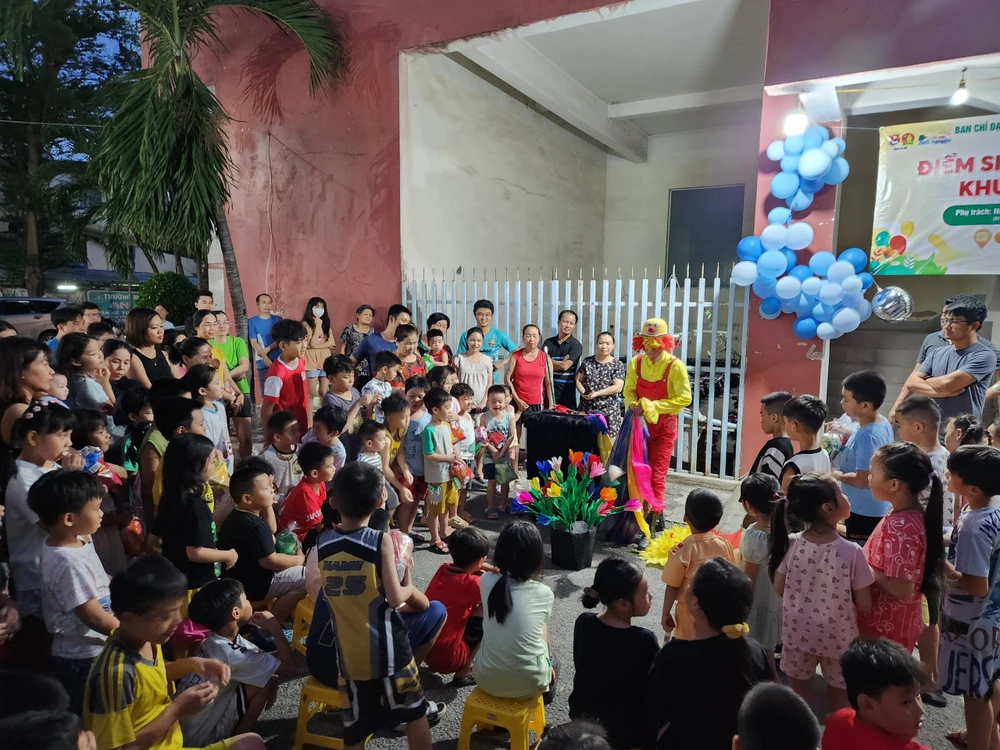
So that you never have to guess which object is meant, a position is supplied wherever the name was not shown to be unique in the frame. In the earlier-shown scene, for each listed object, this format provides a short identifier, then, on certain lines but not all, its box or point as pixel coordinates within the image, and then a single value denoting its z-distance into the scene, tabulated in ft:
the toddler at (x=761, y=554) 8.53
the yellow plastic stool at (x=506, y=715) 7.31
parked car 36.52
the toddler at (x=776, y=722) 4.63
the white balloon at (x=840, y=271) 17.29
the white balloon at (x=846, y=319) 17.34
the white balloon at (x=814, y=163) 17.53
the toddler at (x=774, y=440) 10.66
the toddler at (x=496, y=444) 16.96
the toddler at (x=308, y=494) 10.87
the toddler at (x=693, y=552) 8.35
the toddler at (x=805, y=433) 9.90
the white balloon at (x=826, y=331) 17.80
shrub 43.06
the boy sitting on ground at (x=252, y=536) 9.09
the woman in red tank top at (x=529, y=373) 18.88
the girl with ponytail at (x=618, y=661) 6.49
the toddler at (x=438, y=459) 14.40
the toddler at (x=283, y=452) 11.73
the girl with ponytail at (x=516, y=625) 7.39
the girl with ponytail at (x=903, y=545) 7.52
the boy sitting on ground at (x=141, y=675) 5.93
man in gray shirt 13.20
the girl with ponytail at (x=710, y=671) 5.79
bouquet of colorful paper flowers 13.57
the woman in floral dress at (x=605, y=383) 17.72
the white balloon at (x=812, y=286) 17.70
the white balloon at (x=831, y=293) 17.30
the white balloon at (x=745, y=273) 18.43
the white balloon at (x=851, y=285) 17.16
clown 15.33
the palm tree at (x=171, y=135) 23.31
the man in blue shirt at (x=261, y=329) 21.83
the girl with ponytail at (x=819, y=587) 7.50
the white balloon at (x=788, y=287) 17.75
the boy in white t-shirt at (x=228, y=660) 7.23
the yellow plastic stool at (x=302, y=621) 9.42
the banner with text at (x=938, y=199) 16.78
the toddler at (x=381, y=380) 15.62
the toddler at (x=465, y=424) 15.65
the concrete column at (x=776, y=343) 18.39
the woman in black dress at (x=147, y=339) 15.33
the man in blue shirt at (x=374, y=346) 19.25
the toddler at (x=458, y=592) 8.99
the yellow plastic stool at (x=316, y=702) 7.61
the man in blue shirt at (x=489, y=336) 20.42
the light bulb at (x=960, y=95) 16.28
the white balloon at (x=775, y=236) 17.97
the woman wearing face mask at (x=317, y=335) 22.31
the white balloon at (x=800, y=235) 17.97
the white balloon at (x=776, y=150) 18.35
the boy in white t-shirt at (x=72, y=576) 7.25
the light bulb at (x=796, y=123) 18.07
